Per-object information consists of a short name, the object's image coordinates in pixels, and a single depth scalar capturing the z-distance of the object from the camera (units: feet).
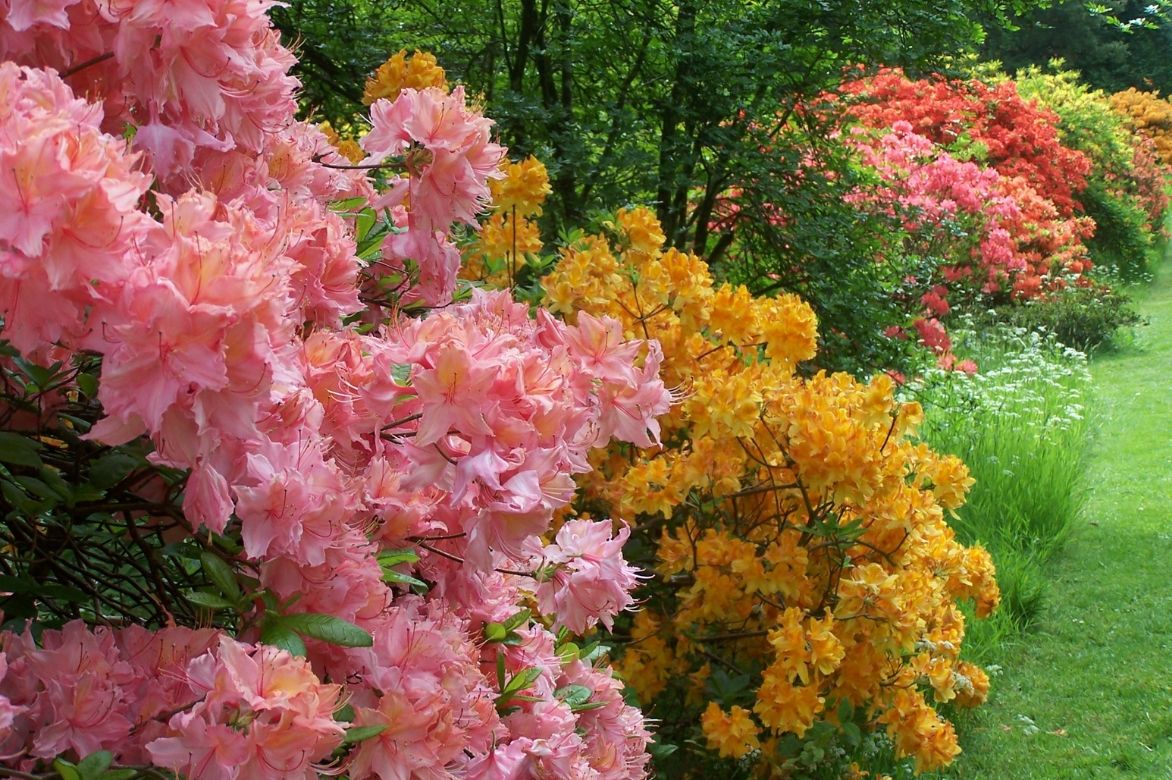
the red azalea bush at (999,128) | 40.19
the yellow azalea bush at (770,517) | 8.75
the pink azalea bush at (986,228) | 32.81
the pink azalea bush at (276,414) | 2.54
